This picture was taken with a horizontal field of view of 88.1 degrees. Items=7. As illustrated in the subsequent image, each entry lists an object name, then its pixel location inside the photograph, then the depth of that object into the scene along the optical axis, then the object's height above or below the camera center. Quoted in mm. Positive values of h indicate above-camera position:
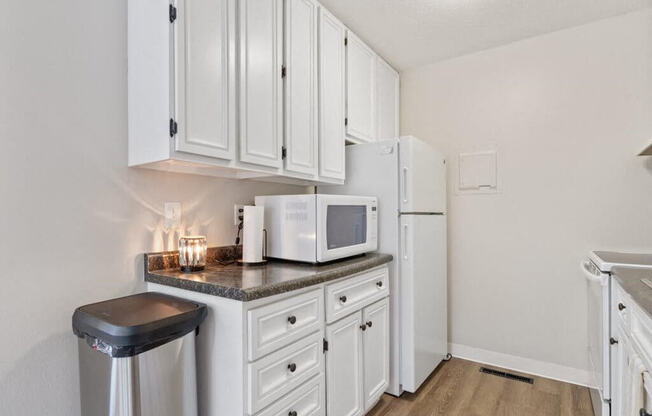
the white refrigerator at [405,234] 2121 -166
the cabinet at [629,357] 1010 -529
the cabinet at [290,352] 1173 -580
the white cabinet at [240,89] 1285 +551
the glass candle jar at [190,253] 1491 -194
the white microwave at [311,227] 1673 -93
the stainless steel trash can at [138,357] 1008 -472
